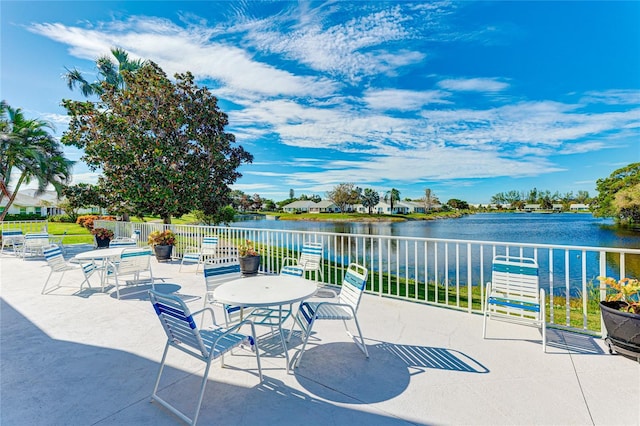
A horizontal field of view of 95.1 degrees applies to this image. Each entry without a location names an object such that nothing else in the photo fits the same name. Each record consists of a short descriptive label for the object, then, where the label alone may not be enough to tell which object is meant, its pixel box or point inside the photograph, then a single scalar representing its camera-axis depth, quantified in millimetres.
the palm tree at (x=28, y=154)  13000
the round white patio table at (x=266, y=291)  2576
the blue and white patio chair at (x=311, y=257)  5529
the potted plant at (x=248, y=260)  6324
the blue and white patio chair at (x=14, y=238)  9836
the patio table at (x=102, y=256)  5173
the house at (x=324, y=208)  65363
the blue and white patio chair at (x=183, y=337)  1973
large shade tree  11250
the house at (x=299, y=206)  69038
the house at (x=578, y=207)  45281
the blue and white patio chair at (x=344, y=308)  2770
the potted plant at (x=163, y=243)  8320
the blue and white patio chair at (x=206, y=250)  6906
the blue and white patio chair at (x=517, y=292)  3178
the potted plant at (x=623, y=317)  2719
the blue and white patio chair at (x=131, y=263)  4996
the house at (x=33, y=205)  28383
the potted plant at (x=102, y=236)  10906
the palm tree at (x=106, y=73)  14875
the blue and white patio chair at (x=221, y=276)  3480
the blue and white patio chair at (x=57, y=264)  5047
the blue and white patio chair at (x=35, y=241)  8867
